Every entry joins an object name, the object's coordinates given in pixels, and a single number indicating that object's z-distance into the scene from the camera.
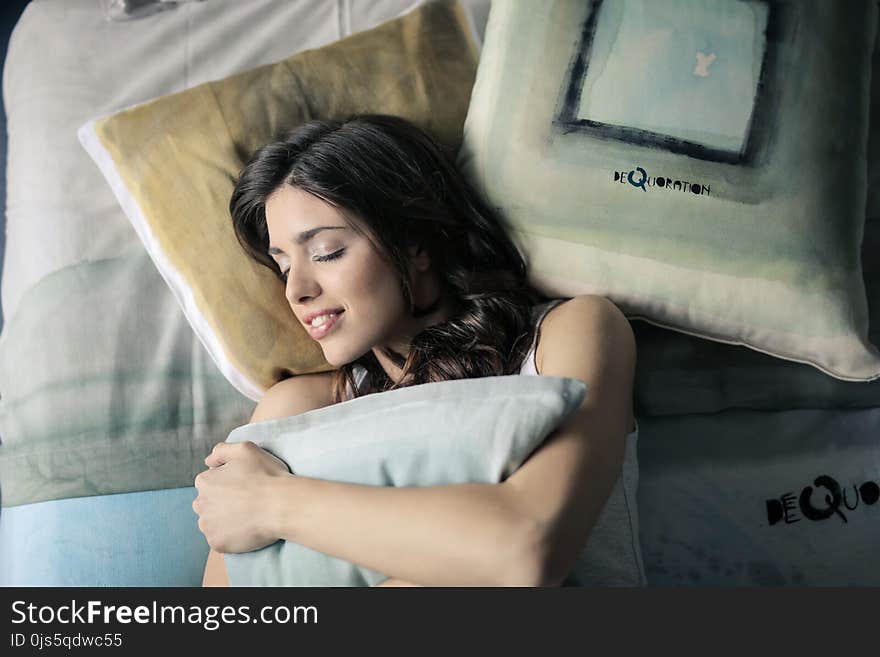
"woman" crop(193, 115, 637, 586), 0.82
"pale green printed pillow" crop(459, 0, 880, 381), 1.10
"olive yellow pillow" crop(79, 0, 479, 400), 1.13
